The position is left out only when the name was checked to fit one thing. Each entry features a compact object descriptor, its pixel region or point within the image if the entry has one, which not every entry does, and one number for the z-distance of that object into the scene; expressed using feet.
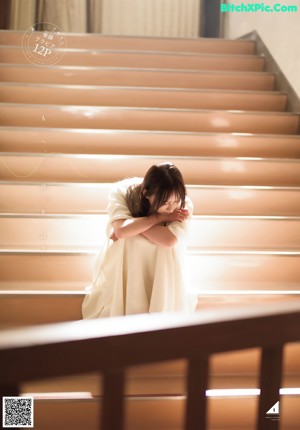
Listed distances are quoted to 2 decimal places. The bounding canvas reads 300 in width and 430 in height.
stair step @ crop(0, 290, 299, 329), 7.49
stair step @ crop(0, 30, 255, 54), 13.94
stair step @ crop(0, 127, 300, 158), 10.61
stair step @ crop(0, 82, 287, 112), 11.84
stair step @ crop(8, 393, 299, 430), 6.08
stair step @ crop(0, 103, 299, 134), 11.16
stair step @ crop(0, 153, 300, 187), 10.02
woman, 7.03
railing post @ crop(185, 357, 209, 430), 2.18
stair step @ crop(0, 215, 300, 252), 8.84
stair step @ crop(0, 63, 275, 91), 12.53
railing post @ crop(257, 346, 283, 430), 2.37
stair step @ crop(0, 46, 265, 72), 13.24
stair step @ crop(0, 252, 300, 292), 8.00
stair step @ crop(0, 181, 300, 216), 9.43
